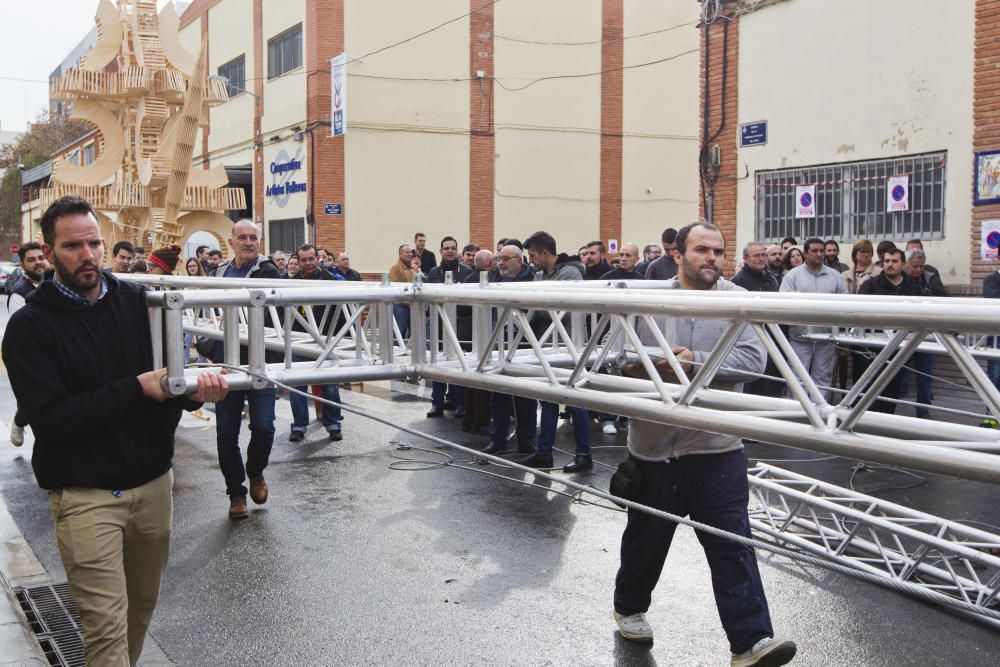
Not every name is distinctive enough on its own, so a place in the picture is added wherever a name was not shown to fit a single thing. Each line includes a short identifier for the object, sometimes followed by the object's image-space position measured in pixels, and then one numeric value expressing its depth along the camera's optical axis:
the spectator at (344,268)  15.69
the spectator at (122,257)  12.93
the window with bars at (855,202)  13.27
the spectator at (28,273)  9.33
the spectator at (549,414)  8.88
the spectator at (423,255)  17.05
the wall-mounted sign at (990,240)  12.27
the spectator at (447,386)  12.26
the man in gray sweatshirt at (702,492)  4.34
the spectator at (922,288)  11.55
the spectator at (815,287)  10.53
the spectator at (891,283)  11.05
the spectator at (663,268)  9.82
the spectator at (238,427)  7.33
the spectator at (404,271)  13.74
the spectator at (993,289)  11.44
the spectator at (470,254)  13.70
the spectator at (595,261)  11.71
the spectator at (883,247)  11.47
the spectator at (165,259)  11.64
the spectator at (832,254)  13.54
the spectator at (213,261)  21.77
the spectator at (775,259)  12.43
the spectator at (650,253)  15.05
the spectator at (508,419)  9.66
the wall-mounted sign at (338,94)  25.45
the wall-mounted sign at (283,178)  27.64
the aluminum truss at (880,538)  5.50
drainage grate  5.06
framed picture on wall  12.28
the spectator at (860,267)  12.98
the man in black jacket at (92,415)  3.61
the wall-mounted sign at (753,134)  15.31
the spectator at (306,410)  10.59
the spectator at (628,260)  11.73
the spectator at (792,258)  12.52
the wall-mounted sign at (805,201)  14.73
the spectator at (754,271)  9.88
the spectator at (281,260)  17.85
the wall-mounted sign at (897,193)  13.48
